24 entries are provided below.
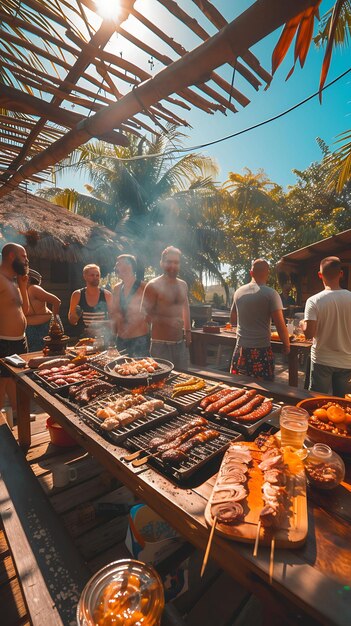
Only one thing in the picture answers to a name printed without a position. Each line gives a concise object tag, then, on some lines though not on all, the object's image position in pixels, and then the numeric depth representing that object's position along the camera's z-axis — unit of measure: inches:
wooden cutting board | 46.3
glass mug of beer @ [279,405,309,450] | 69.3
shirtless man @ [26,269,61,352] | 246.1
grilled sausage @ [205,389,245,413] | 92.6
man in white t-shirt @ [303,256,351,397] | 167.2
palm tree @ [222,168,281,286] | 1071.6
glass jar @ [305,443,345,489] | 58.2
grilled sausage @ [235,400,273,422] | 84.6
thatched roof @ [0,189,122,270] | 390.0
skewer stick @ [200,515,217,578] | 48.2
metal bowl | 115.8
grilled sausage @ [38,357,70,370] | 144.6
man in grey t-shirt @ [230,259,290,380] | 182.1
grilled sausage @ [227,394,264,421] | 86.7
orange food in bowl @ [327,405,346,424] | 70.7
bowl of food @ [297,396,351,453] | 67.0
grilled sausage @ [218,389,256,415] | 90.1
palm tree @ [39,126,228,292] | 682.2
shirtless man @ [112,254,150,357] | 205.9
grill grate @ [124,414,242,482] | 65.9
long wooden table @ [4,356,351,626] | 38.6
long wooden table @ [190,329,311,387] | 232.4
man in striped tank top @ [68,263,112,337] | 211.3
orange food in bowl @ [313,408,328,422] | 73.3
